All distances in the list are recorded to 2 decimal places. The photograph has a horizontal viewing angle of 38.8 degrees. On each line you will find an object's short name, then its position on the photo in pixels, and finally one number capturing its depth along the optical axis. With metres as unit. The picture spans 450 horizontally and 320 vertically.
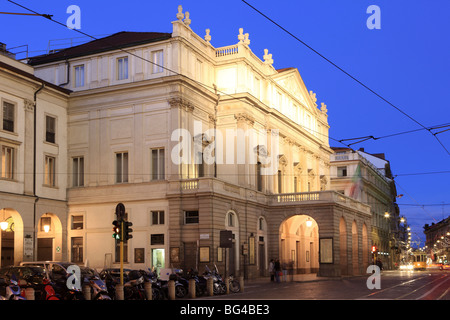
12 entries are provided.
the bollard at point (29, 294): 18.84
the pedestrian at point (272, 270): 43.22
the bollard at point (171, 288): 26.16
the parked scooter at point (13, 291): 18.42
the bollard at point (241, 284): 32.03
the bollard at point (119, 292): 22.47
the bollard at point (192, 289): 27.78
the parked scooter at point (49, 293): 19.95
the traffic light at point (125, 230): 24.14
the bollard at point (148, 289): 24.58
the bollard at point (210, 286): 29.17
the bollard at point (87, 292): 21.11
